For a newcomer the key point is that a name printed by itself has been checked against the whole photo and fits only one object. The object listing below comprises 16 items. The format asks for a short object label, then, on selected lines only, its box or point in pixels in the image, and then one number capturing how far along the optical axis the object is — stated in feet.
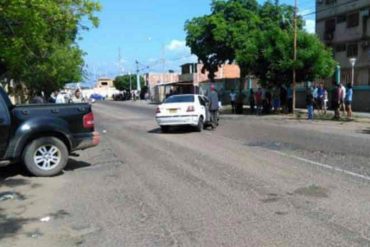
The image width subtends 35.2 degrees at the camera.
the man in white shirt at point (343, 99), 93.50
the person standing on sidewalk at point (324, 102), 106.28
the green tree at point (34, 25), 47.14
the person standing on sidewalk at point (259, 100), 121.39
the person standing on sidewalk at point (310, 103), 95.26
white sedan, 71.87
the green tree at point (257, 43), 115.75
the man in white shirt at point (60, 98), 92.27
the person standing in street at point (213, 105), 77.82
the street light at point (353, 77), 123.65
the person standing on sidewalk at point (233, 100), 132.40
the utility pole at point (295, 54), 113.62
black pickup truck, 37.06
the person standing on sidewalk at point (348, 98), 92.77
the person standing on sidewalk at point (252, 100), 127.12
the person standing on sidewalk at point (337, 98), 92.32
